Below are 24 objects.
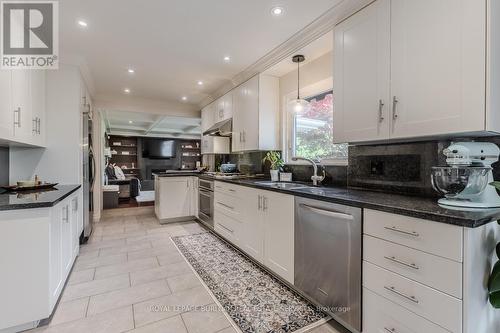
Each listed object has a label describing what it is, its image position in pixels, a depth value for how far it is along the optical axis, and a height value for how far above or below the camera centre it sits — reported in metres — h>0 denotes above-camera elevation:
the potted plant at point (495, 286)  1.12 -0.58
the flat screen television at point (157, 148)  11.41 +0.75
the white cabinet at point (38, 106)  2.46 +0.63
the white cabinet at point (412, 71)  1.28 +0.62
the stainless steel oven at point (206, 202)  3.79 -0.65
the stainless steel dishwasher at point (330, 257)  1.52 -0.67
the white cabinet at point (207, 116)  4.82 +1.01
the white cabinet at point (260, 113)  3.33 +0.74
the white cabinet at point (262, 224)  2.12 -0.65
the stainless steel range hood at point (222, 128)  4.11 +0.65
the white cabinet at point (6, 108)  1.77 +0.43
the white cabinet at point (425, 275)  1.06 -0.55
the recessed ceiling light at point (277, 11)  2.04 +1.34
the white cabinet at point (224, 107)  4.08 +1.03
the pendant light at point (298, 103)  2.67 +0.69
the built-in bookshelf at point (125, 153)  10.93 +0.48
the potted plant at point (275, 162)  3.11 +0.03
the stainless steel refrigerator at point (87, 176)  3.40 -0.20
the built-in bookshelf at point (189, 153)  12.48 +0.56
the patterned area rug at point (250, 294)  1.71 -1.13
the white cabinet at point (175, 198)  4.40 -0.65
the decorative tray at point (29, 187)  2.24 -0.24
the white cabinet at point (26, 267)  1.53 -0.70
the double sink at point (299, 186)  2.07 -0.23
